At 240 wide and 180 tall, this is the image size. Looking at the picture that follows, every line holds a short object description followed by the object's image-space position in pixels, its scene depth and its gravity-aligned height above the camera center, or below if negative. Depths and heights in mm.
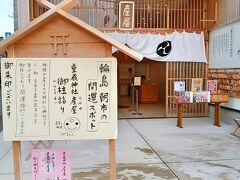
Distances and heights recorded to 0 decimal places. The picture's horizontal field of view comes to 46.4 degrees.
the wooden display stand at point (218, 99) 7672 -435
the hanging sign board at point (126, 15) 8258 +2054
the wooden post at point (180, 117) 7668 -923
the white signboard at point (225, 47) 7465 +1050
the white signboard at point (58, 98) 2584 -133
